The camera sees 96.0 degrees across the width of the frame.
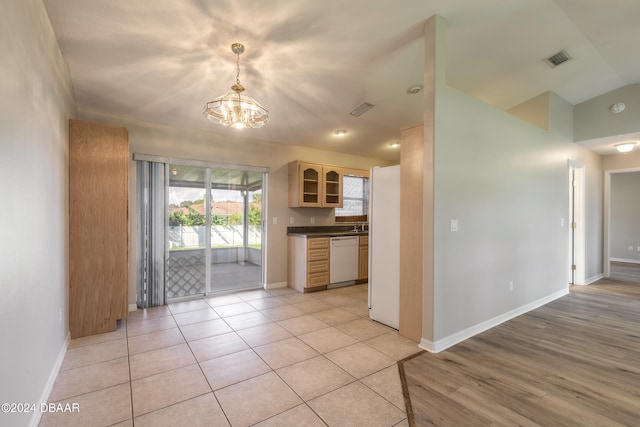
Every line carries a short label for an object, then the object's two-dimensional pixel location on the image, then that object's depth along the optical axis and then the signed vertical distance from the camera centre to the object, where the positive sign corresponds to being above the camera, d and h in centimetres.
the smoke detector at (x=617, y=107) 448 +166
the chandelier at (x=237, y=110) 266 +99
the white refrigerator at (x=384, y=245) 321 -37
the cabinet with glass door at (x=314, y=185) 496 +50
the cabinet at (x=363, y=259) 538 -87
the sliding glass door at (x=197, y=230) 395 -26
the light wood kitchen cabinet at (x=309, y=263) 474 -84
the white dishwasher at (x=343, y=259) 501 -82
